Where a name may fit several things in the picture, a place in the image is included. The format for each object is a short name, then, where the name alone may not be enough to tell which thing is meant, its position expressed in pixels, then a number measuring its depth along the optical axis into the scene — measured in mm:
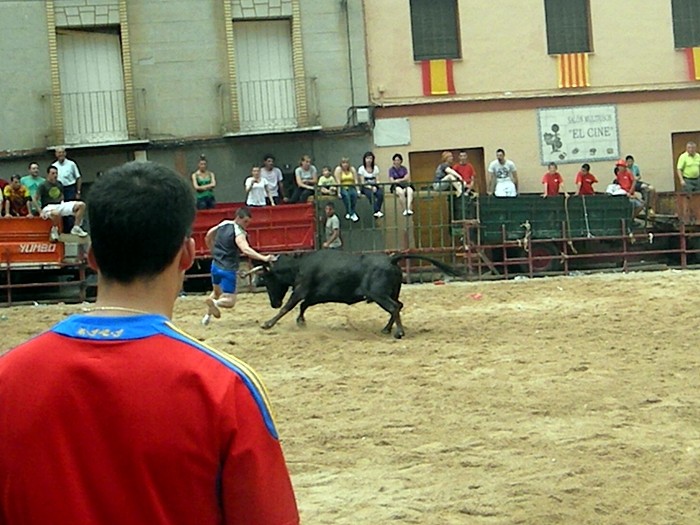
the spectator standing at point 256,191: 22750
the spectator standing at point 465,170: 23203
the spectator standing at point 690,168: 23891
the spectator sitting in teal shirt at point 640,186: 22938
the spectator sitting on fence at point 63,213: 19000
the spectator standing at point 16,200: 20859
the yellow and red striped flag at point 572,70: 26094
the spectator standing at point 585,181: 23875
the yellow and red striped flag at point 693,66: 26391
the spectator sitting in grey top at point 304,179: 22953
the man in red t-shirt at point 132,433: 2357
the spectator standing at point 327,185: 21680
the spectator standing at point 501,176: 23938
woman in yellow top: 21875
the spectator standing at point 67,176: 22031
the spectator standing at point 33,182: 21234
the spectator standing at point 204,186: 22484
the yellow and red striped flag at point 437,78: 25812
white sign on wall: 25812
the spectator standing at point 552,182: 24062
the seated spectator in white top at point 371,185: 22156
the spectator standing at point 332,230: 21188
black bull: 13766
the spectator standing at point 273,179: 23328
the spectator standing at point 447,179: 21594
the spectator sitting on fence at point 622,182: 23516
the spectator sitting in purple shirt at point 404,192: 21969
